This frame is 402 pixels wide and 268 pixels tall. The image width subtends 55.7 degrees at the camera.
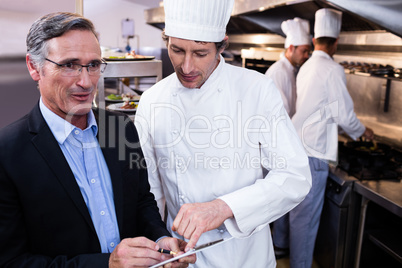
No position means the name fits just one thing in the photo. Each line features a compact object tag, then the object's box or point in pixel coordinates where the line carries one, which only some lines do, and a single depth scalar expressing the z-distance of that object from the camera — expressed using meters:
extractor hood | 2.26
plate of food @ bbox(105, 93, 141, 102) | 2.63
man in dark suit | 1.00
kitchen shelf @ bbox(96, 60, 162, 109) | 2.30
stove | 2.54
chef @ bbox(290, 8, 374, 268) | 2.76
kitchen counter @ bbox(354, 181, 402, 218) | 2.14
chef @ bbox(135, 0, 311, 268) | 1.31
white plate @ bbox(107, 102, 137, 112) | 2.31
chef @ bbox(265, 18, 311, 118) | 3.41
